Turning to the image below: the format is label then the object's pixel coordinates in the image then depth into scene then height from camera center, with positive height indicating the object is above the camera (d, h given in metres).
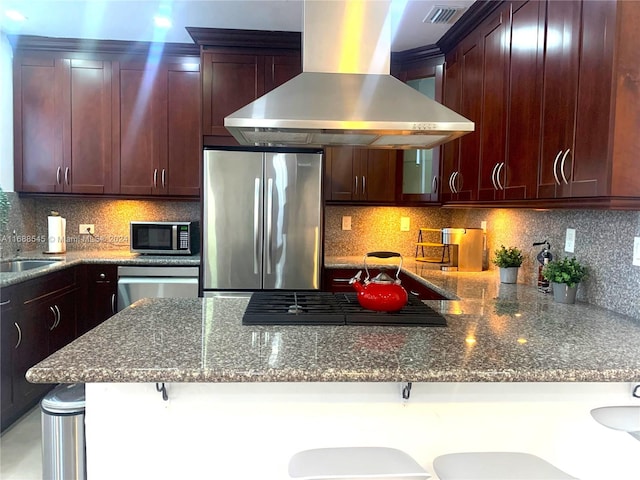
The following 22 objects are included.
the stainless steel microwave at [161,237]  3.54 -0.14
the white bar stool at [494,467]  1.19 -0.65
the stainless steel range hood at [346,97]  1.81 +0.52
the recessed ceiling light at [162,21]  3.08 +1.35
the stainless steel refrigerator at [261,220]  3.21 +0.00
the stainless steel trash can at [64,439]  1.49 -0.73
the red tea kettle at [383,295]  1.70 -0.27
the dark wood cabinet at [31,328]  2.59 -0.70
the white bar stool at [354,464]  1.16 -0.64
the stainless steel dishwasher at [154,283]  3.32 -0.46
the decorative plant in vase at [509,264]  2.68 -0.23
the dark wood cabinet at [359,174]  3.61 +0.38
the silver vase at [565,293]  2.10 -0.31
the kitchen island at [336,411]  1.38 -0.59
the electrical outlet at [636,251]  1.82 -0.10
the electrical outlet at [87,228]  3.94 -0.09
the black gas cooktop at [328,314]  1.64 -0.34
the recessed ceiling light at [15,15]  3.05 +1.36
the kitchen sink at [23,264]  3.30 -0.34
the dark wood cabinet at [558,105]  1.56 +0.50
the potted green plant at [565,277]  2.10 -0.24
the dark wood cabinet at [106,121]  3.57 +0.76
